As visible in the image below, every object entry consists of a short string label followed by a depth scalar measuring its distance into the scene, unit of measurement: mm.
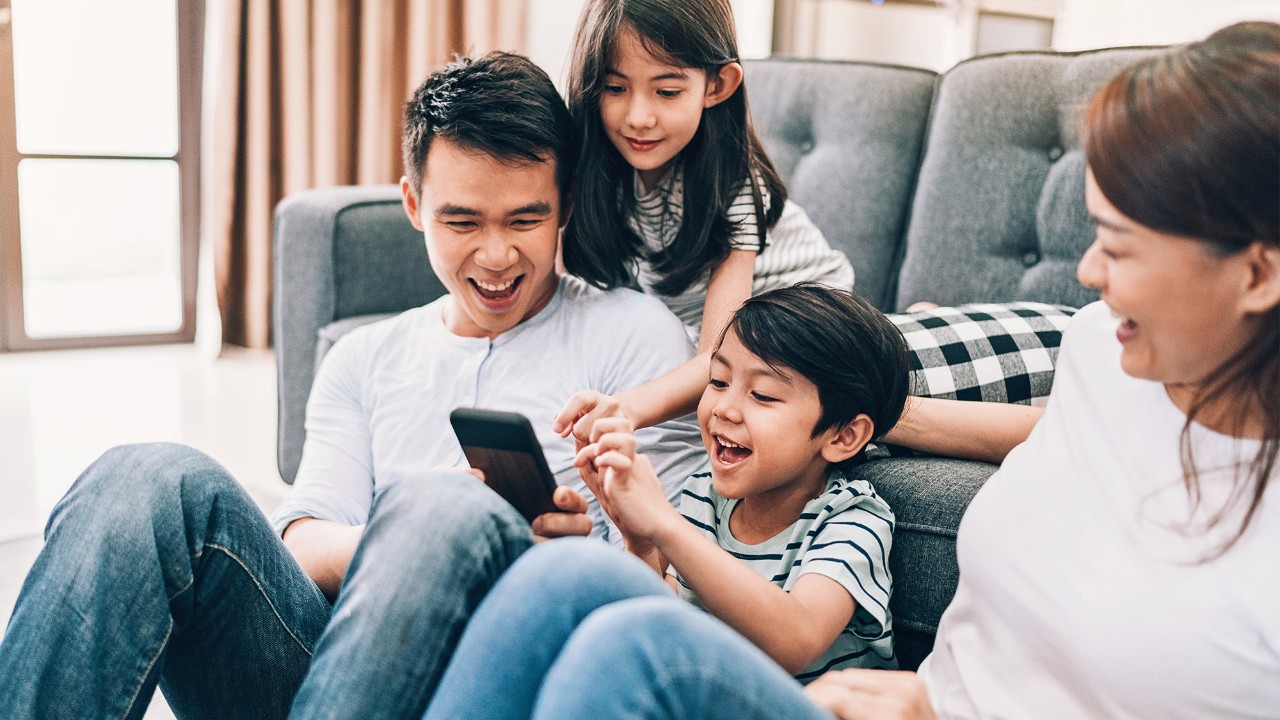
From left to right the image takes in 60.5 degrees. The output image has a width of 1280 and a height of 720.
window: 3678
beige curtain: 3678
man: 870
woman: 710
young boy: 981
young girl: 1425
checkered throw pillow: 1316
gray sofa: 1746
